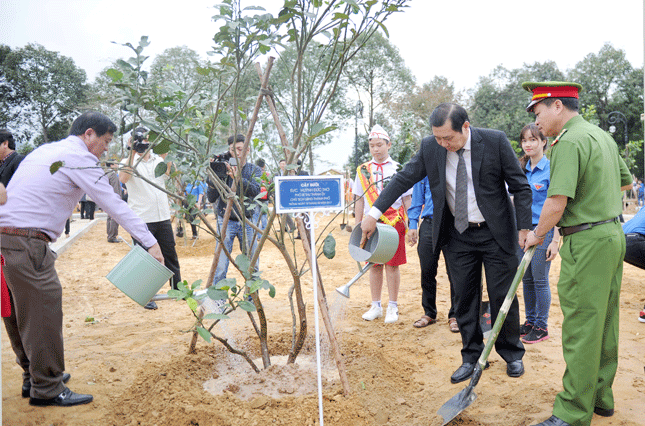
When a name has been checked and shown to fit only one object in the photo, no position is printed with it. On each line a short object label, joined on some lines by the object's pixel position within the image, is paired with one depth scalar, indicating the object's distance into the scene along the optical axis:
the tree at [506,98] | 30.45
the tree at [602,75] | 33.66
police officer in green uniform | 2.22
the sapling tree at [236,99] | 2.32
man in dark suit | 2.88
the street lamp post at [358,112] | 17.50
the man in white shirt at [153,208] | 4.74
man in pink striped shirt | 2.61
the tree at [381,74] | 27.89
